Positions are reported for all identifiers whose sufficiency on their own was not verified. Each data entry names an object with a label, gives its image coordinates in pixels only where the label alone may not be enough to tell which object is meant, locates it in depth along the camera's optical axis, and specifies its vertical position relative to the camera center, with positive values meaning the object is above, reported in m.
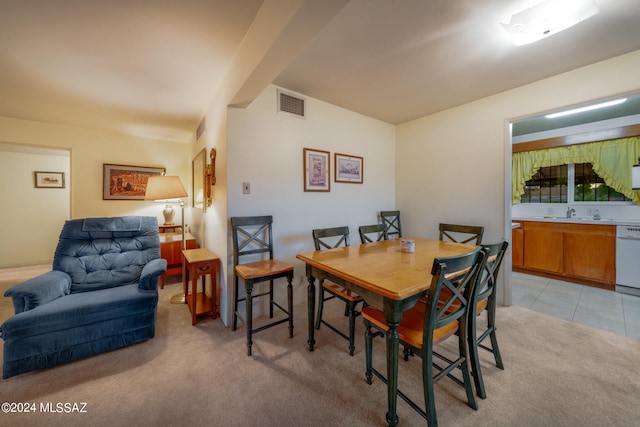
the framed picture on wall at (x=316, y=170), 2.76 +0.48
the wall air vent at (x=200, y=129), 3.25 +1.17
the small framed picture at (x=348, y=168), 3.07 +0.56
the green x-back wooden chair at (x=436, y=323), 1.14 -0.66
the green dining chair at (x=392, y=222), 3.44 -0.20
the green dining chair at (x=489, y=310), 1.44 -0.70
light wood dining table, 1.21 -0.40
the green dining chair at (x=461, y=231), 2.48 -0.24
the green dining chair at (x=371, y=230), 2.55 -0.23
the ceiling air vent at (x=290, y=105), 2.55 +1.17
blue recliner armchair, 1.64 -0.72
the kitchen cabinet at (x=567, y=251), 3.10 -0.62
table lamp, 2.71 +0.24
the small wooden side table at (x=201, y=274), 2.30 -0.67
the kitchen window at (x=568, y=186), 3.69 +0.39
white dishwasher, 2.88 -0.63
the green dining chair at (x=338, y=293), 1.79 -0.68
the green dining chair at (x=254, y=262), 1.92 -0.51
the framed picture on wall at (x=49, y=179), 4.42 +0.58
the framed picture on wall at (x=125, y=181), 3.90 +0.50
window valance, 3.28 +0.79
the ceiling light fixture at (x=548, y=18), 1.45 +1.25
